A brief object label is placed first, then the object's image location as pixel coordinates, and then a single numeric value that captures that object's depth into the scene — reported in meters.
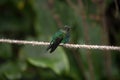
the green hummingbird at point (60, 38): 3.88
